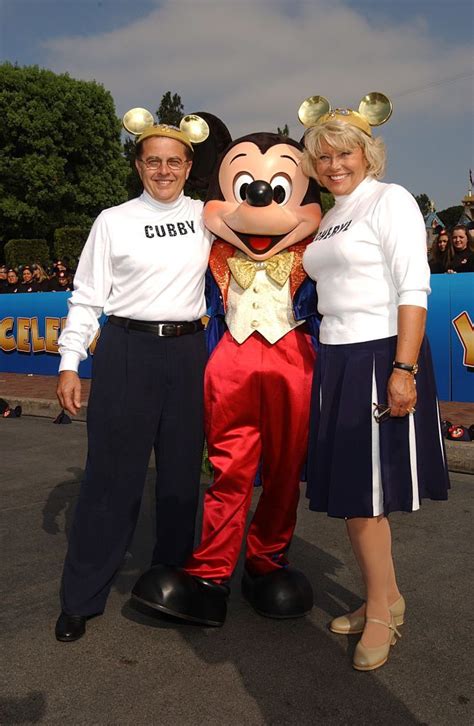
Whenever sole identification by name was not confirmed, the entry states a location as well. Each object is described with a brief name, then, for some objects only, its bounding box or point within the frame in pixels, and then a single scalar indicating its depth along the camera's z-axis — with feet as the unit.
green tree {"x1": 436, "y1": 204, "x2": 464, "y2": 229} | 261.65
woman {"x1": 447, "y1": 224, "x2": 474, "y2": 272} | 25.17
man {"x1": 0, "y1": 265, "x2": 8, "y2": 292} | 41.91
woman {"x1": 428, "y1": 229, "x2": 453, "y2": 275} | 25.90
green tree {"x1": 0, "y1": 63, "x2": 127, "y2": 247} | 101.40
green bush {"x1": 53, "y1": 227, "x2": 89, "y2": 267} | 89.97
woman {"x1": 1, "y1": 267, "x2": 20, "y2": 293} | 41.11
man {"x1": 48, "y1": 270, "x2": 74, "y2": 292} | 38.60
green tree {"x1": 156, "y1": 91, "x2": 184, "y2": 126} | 149.79
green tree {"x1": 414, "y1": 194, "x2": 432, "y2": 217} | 291.13
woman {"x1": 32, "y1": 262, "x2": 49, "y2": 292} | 39.73
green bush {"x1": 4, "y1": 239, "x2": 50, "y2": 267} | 86.48
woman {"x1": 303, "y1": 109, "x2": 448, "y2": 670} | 8.31
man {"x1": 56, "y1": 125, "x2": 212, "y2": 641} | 9.68
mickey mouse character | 9.96
